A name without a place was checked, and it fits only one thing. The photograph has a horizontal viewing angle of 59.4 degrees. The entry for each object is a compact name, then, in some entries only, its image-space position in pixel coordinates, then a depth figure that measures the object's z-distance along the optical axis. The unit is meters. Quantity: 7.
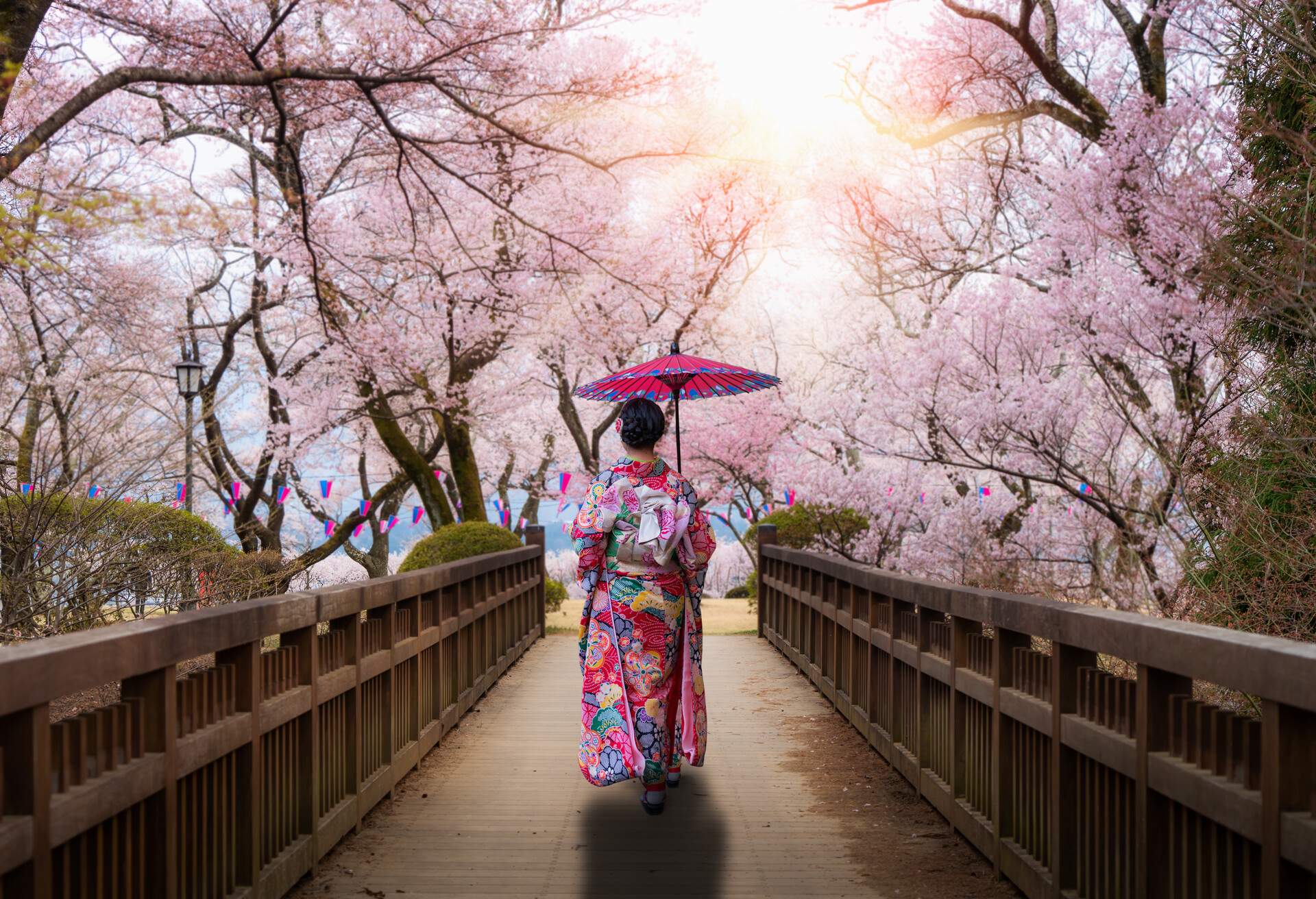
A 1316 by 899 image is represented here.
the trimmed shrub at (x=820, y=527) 16.70
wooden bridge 2.46
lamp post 15.13
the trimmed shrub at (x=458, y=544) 13.36
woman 5.38
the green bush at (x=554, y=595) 20.34
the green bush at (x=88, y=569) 7.05
